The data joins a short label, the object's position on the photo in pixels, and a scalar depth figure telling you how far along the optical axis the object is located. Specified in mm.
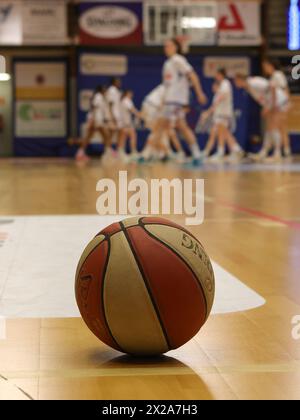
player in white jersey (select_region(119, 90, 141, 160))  20678
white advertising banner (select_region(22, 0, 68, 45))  23000
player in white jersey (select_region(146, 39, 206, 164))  16281
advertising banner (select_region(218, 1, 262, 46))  23000
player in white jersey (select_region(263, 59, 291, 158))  17794
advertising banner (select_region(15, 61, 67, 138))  24406
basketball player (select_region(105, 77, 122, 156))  20141
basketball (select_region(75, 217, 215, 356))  2523
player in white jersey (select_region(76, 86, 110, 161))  19766
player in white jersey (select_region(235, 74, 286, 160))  18438
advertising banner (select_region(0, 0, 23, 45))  22750
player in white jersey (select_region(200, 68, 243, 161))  19077
